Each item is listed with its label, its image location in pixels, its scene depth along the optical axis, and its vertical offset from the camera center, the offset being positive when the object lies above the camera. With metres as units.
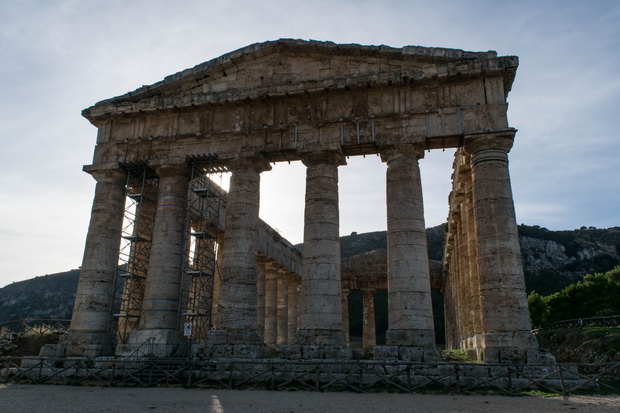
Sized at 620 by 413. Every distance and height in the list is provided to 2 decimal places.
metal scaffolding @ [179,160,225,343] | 21.55 +6.46
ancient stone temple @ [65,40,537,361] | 16.84 +6.90
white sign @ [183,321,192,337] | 17.70 +0.63
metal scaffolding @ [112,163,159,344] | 21.83 +4.85
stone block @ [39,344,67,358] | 18.93 -0.20
